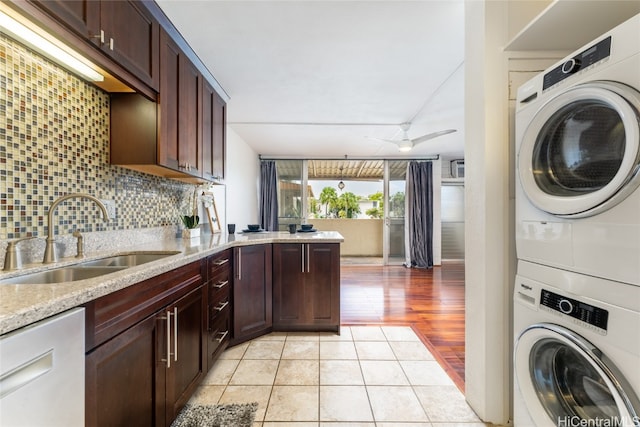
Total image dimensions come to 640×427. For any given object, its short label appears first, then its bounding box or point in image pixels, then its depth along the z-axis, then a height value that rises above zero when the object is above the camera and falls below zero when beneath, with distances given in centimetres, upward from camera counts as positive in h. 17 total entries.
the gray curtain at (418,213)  579 +2
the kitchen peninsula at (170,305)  87 -49
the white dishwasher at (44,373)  62 -41
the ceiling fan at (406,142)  379 +100
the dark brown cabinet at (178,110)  178 +76
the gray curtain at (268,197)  583 +37
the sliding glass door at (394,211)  597 +6
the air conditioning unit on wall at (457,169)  606 +100
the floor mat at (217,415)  146 -113
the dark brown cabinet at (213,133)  245 +79
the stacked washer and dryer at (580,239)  81 -9
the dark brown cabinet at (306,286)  256 -68
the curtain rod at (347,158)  585 +122
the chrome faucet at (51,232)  123 -8
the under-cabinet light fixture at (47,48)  108 +76
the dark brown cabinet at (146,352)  91 -58
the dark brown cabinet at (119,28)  112 +90
